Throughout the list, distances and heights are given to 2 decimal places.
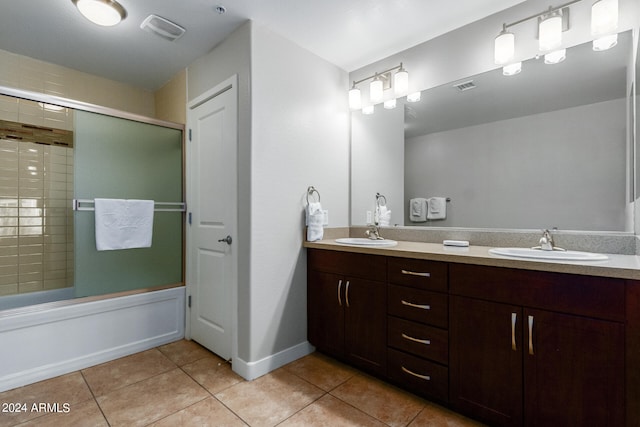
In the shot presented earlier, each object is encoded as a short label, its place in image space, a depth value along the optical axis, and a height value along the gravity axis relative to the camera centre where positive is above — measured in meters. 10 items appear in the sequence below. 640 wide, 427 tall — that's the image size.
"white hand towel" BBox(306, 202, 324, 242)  2.22 -0.05
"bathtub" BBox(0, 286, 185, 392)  1.86 -0.83
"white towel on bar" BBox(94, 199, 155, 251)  2.17 -0.06
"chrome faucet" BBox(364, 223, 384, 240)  2.35 -0.14
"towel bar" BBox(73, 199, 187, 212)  2.13 +0.07
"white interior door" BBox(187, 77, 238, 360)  2.14 -0.02
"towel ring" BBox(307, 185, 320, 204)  2.32 +0.19
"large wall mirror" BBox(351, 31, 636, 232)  1.57 +0.41
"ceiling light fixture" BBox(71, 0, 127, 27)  1.76 +1.24
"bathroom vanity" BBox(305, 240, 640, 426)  1.13 -0.55
